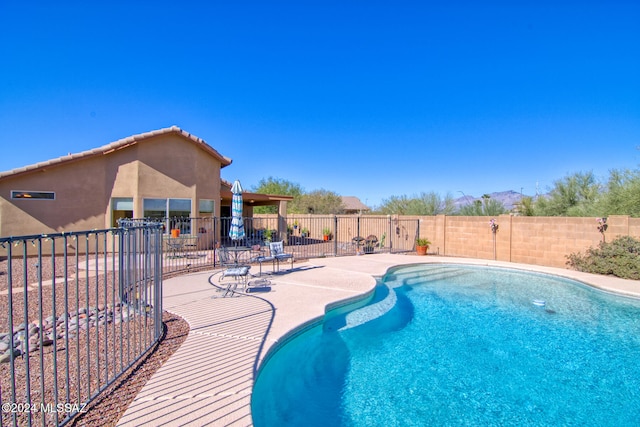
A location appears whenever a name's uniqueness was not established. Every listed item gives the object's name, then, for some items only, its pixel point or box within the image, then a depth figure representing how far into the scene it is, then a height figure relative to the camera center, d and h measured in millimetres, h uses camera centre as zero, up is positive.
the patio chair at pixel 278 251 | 9141 -1181
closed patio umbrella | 9320 -39
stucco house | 11883 +1197
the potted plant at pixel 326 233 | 21377 -1398
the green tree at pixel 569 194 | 16309 +1079
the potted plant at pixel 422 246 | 14711 -1566
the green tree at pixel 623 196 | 11992 +731
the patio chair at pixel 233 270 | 7154 -1395
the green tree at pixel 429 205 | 20250 +598
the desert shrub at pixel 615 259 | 9742 -1518
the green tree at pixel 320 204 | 35844 +1203
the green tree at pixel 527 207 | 18062 +421
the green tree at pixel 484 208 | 17750 +346
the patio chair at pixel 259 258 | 8820 -1342
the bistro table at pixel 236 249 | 8293 -979
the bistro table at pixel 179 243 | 11900 -1185
